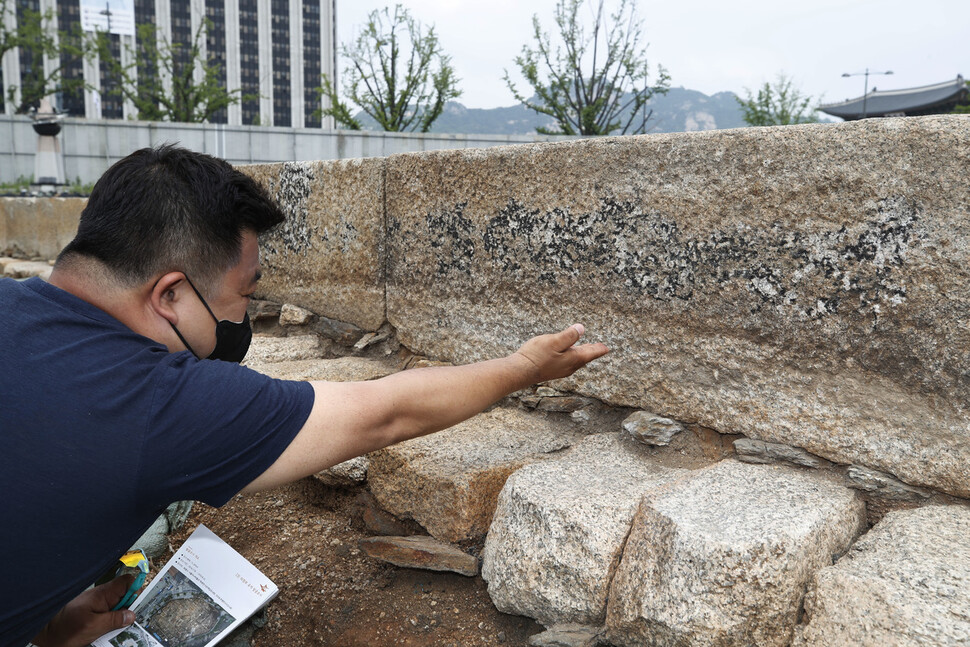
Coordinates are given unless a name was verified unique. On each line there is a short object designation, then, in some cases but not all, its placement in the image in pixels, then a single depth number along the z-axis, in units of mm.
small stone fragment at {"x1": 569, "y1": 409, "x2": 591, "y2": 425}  2059
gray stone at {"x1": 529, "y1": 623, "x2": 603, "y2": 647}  1477
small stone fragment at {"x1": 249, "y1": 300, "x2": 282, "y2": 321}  3340
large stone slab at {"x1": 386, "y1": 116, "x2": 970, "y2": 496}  1411
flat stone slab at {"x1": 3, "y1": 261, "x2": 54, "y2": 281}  6797
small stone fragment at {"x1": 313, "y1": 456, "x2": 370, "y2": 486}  2125
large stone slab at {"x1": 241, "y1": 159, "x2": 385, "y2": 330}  2697
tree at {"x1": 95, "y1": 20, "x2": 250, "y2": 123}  21547
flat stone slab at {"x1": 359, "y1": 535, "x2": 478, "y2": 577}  1786
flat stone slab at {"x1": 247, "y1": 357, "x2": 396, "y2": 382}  2549
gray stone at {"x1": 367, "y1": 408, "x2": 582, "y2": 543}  1829
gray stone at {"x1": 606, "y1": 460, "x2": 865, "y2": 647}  1286
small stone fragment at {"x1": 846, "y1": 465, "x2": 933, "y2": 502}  1479
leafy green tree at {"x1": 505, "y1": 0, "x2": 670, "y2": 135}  17281
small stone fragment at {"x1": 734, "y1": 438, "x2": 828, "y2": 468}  1608
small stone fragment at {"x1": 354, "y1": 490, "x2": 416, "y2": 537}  2000
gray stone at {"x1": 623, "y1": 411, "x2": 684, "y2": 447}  1828
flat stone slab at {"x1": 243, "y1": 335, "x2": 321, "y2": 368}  2900
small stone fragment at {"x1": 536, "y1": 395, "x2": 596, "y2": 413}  2076
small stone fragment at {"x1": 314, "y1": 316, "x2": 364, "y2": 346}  2891
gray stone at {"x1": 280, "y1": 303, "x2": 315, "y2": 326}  3150
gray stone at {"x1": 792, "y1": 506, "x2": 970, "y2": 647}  1102
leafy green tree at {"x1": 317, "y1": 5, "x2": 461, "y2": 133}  19234
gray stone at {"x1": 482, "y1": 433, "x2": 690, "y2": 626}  1510
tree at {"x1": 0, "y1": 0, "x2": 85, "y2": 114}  21375
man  1066
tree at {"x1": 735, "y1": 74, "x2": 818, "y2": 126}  19922
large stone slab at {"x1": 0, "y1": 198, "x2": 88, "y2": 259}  7206
